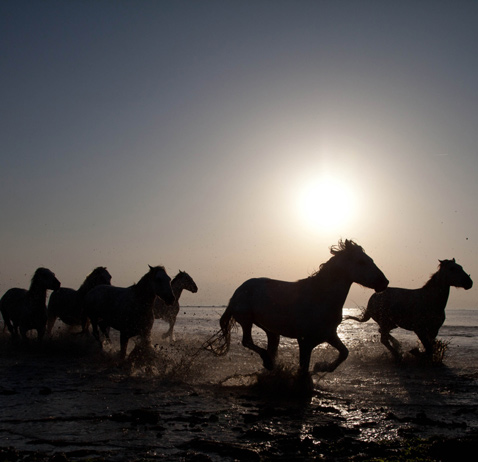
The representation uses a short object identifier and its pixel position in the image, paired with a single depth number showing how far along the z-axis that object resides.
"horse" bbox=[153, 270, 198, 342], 18.80
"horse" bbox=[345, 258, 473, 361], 12.02
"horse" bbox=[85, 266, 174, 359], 10.62
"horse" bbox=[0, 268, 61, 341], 12.62
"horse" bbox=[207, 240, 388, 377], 7.95
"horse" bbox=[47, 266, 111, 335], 14.33
